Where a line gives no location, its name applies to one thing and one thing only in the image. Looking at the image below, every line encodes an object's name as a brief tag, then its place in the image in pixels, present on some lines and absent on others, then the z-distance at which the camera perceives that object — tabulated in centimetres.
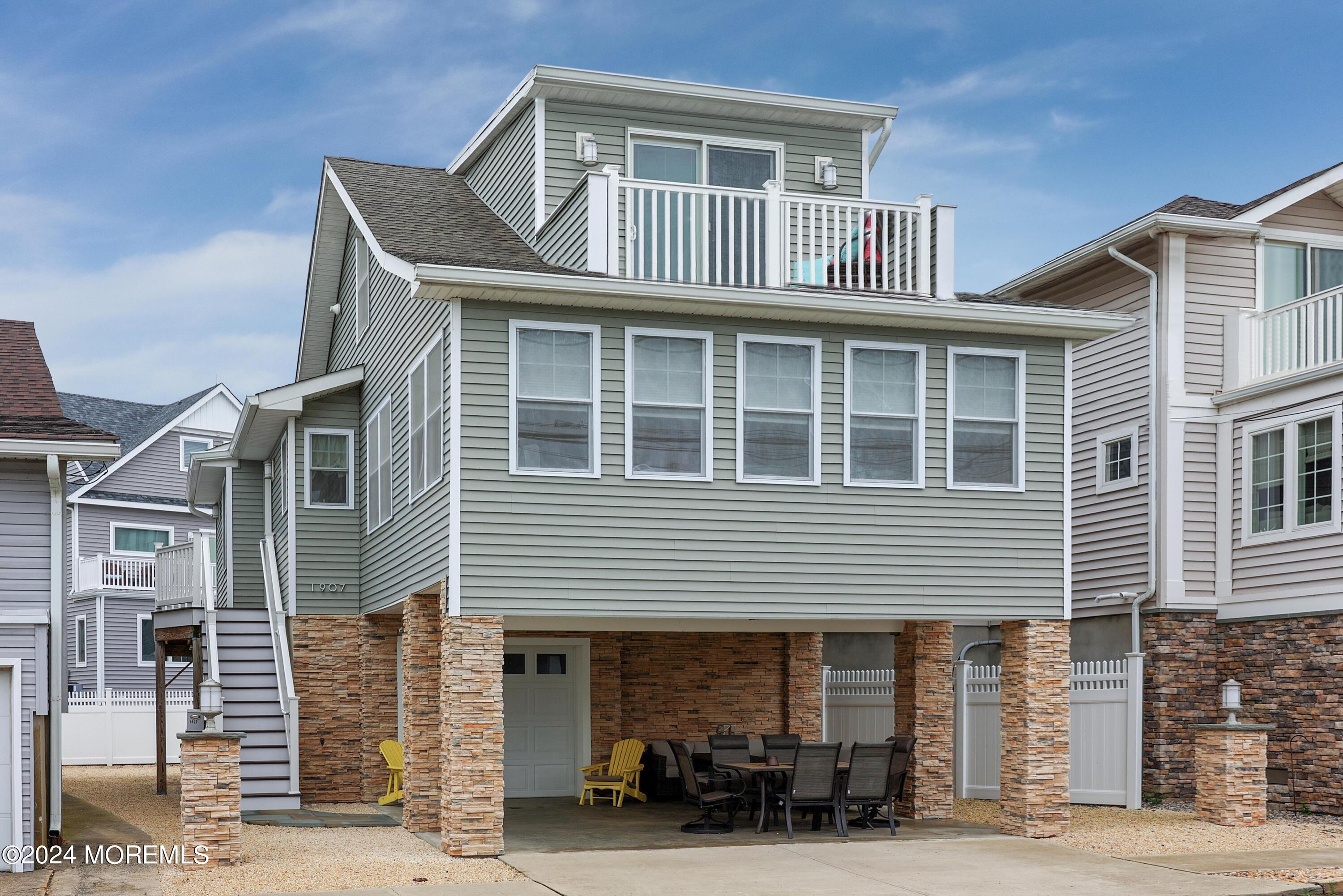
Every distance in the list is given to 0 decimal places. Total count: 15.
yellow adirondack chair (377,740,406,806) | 1734
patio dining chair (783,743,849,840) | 1452
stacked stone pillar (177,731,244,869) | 1264
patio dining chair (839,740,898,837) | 1464
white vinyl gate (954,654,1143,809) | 1675
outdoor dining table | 1463
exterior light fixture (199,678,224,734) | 1307
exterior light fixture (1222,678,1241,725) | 1554
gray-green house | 1327
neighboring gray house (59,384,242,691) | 3359
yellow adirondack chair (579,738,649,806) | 1778
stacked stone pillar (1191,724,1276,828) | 1522
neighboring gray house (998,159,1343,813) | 1645
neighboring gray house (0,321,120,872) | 1303
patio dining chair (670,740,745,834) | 1508
